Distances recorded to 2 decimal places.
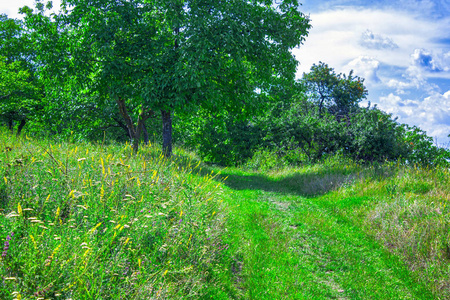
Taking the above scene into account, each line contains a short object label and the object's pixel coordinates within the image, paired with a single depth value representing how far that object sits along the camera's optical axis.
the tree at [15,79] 23.41
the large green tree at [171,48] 13.74
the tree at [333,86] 36.94
